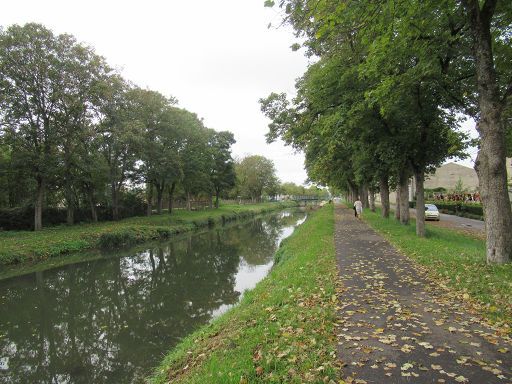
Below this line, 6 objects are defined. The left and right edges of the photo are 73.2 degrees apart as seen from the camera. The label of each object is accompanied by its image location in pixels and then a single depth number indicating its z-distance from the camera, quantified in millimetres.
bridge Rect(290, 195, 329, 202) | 129125
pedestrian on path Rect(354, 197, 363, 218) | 27922
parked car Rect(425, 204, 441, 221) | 29406
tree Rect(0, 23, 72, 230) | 22203
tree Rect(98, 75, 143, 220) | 27547
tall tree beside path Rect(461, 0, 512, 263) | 7969
